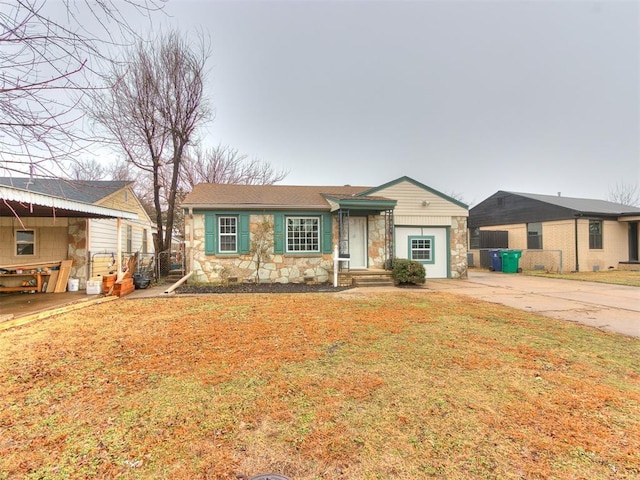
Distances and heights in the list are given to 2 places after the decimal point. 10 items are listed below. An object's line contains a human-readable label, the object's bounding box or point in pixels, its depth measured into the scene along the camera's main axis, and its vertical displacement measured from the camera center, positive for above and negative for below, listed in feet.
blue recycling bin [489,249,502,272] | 53.07 -3.31
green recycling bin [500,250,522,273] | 51.29 -3.22
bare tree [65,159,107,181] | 80.21 +21.02
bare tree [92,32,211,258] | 40.22 +19.80
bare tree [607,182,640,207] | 118.42 +19.04
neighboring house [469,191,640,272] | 51.24 +1.51
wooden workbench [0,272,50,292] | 28.72 -3.26
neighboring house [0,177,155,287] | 29.58 +1.38
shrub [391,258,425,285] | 33.99 -3.48
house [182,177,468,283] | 34.76 +1.67
